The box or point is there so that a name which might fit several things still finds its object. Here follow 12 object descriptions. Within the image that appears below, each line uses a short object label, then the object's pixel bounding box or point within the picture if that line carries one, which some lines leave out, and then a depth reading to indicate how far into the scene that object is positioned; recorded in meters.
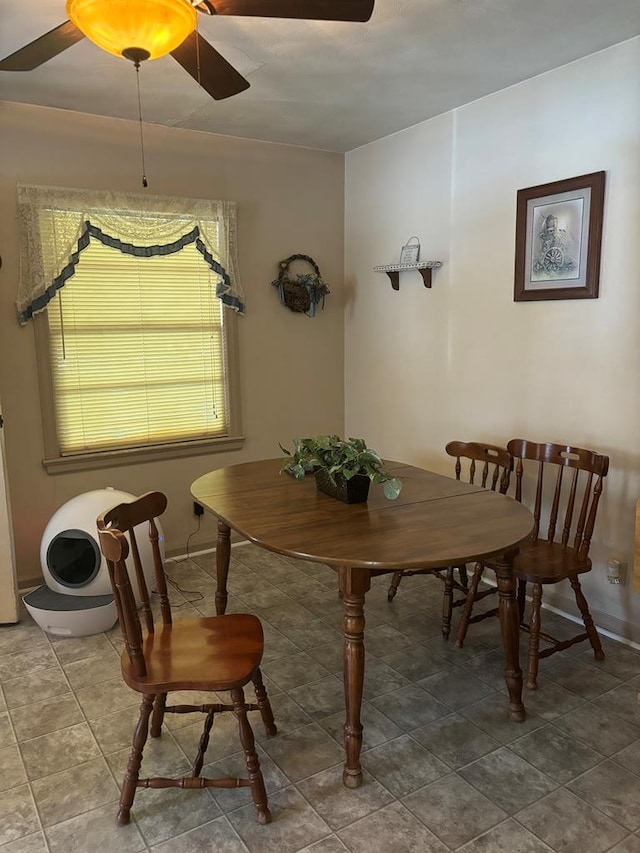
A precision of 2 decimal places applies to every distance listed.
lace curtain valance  3.30
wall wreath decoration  4.12
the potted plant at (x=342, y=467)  2.35
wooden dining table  1.91
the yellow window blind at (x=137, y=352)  3.50
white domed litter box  2.98
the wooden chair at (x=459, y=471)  2.90
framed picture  2.80
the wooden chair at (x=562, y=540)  2.52
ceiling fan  1.58
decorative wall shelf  3.62
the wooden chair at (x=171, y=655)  1.74
